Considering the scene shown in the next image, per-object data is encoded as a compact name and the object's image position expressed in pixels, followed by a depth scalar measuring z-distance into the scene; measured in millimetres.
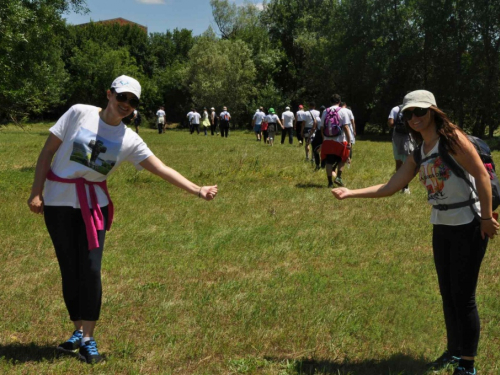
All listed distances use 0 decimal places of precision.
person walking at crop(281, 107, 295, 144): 26642
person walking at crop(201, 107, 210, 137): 38972
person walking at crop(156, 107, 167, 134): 40438
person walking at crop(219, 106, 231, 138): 35750
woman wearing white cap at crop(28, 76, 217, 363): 4156
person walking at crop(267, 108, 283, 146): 27036
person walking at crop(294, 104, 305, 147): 23562
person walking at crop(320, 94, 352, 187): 12070
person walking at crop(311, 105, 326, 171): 14768
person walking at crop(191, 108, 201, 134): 39312
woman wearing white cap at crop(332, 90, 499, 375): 3773
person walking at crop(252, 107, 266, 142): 30922
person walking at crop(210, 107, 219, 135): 38688
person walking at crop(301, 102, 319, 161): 19738
